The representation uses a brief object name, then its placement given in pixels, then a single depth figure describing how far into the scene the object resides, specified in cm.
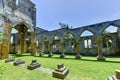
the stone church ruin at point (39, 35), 798
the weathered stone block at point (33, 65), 426
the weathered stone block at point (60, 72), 307
